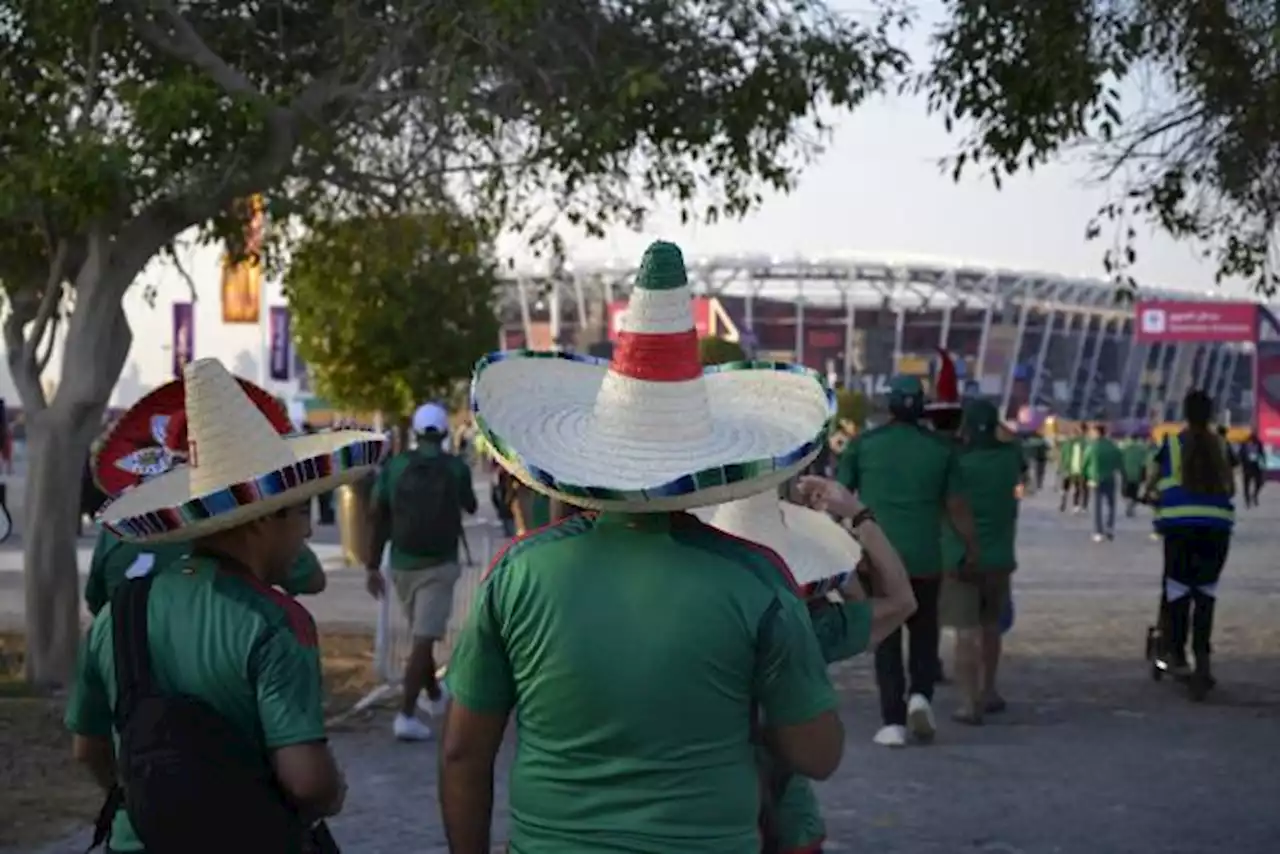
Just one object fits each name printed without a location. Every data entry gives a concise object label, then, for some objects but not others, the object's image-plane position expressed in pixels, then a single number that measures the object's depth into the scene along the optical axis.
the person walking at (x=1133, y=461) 38.20
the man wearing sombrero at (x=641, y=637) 3.62
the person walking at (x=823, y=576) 4.51
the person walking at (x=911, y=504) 10.77
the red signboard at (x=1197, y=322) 76.69
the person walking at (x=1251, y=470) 44.35
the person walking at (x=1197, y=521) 12.99
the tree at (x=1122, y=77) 11.80
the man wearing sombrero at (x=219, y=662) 3.96
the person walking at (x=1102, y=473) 31.48
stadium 134.25
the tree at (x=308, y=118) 12.24
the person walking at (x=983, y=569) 11.75
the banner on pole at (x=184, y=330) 31.05
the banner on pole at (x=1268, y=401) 49.78
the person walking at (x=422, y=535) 11.44
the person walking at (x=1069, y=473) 41.09
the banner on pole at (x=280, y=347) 37.72
